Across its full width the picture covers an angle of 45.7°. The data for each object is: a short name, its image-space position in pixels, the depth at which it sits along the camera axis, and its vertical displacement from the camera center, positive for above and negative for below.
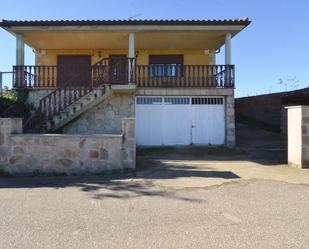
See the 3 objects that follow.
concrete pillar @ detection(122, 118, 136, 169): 9.05 -0.31
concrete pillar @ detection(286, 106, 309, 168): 9.82 -0.23
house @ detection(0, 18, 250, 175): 14.69 +1.61
